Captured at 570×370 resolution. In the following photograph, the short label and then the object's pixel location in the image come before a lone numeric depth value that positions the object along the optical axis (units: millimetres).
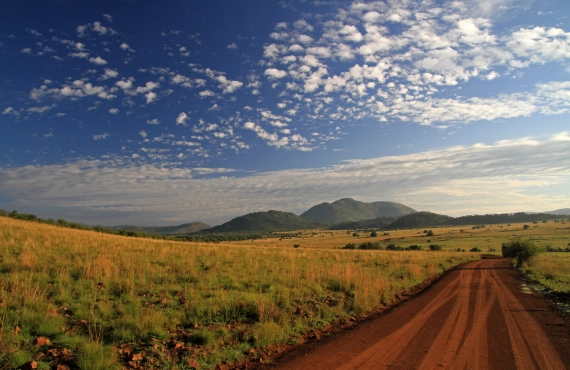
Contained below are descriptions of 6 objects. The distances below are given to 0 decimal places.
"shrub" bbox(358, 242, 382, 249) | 79112
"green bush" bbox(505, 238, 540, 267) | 34369
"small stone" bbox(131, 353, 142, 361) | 6009
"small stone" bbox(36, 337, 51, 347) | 6070
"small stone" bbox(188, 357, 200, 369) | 6113
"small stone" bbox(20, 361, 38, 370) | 5007
